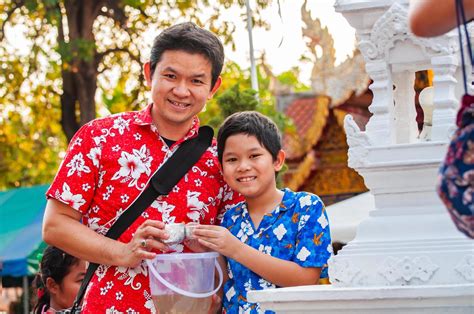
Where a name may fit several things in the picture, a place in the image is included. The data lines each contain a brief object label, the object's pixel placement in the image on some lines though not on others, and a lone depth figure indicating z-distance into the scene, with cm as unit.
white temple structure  368
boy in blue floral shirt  396
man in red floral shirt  407
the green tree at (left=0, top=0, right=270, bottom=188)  1549
